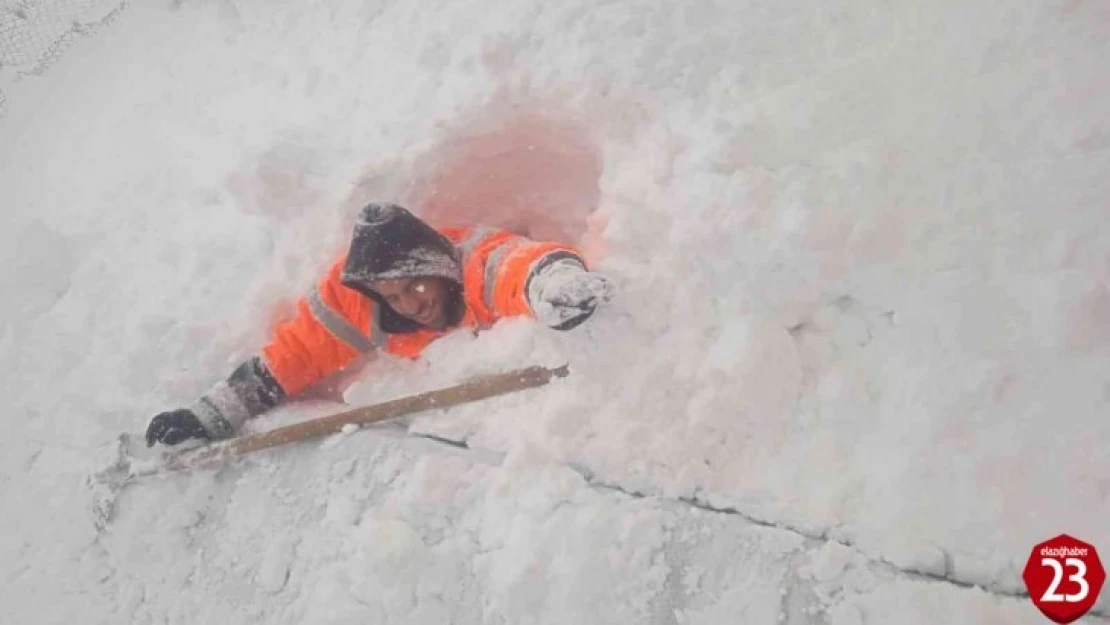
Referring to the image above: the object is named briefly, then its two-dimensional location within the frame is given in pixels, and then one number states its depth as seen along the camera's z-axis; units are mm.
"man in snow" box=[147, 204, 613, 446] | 2740
